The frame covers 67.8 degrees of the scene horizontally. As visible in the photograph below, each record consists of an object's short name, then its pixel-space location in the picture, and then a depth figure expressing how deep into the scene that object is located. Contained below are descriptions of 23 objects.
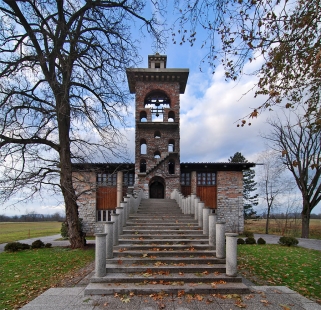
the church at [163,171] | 20.62
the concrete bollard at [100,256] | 6.11
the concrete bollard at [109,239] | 7.13
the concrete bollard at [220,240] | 7.05
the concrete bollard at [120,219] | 9.00
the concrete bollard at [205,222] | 8.92
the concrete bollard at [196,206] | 10.55
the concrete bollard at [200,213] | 9.72
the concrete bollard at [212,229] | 7.98
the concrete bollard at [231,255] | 6.16
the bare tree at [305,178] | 20.98
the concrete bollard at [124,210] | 10.10
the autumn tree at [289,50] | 3.96
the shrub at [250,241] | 15.65
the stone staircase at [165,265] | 5.58
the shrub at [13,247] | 13.02
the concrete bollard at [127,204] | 10.93
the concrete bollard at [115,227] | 8.07
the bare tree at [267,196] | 26.52
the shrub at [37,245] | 13.93
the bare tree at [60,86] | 10.22
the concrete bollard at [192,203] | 11.24
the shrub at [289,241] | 14.76
